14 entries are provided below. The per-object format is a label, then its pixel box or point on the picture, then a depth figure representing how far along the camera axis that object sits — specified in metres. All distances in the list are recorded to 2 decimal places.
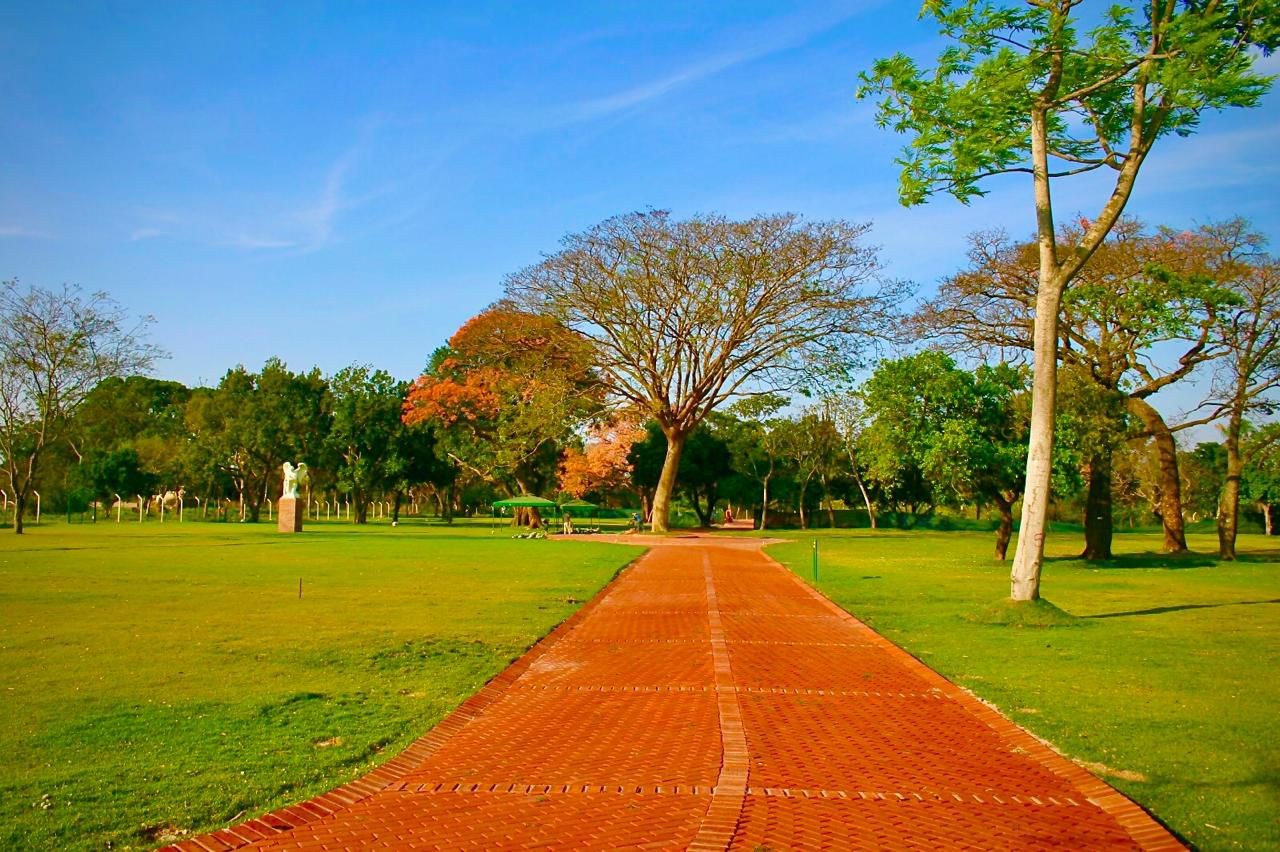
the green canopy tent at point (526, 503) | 41.31
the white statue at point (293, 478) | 43.50
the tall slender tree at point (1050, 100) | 11.80
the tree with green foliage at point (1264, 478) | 50.44
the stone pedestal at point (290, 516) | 42.28
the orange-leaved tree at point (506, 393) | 39.16
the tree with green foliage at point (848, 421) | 56.75
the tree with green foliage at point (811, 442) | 57.91
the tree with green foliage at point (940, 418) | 24.56
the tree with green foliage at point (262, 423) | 56.25
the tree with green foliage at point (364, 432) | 55.00
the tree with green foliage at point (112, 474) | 58.47
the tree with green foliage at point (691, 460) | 60.47
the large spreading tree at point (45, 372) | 36.19
